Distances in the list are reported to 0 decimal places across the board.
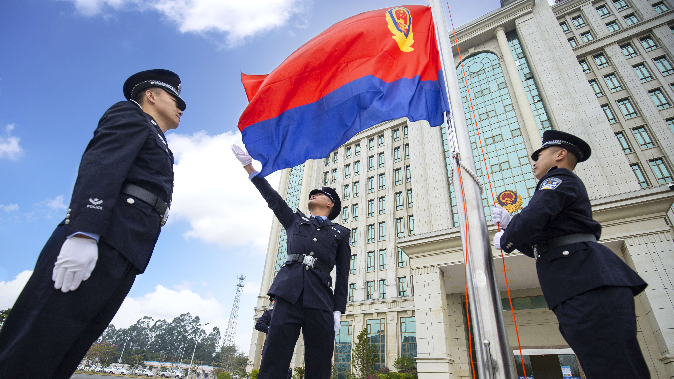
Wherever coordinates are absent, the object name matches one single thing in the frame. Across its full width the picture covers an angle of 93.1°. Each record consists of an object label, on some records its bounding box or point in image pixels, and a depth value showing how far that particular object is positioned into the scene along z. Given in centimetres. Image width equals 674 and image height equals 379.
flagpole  179
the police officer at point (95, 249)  140
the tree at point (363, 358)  2108
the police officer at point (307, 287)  272
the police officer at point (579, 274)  176
